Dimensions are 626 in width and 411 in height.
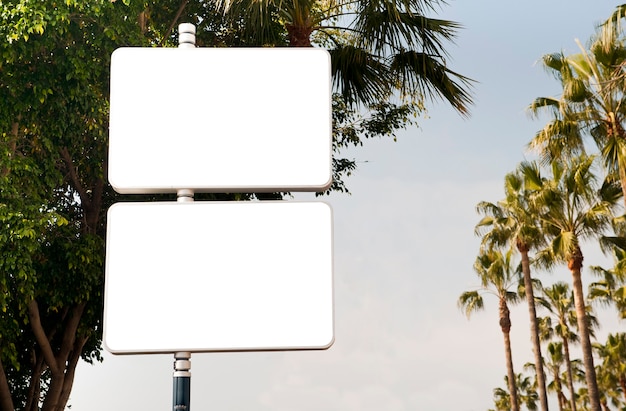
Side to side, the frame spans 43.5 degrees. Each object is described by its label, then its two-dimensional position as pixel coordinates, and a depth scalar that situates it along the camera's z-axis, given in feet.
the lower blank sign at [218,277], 6.40
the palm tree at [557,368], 215.65
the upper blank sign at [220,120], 6.79
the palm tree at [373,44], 36.99
